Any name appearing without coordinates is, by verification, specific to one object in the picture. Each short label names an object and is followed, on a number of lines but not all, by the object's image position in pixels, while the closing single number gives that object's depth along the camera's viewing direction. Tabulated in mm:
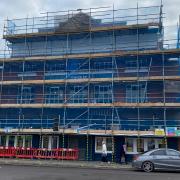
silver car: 11854
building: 17070
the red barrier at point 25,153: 17202
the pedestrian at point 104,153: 15533
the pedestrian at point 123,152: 15712
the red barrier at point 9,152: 17367
